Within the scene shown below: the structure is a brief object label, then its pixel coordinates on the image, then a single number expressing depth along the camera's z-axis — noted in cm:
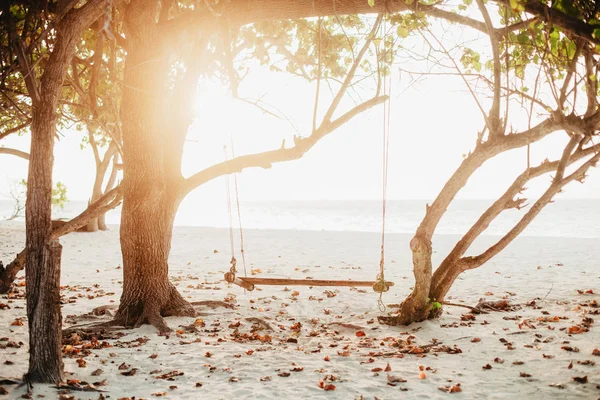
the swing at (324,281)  462
